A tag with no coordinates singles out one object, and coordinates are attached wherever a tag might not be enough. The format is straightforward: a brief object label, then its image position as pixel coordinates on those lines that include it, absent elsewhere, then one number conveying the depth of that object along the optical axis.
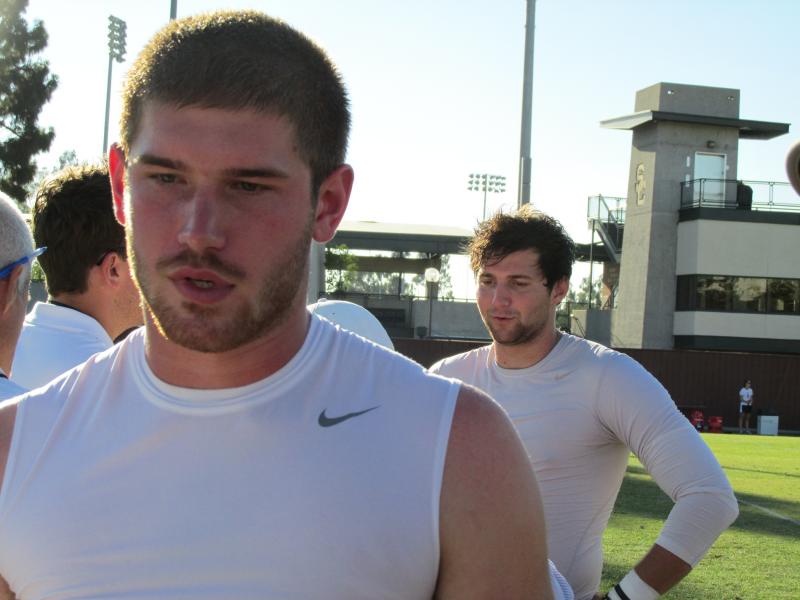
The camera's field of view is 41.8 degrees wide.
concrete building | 43.72
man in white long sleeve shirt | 3.95
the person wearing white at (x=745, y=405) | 34.84
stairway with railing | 49.84
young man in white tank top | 1.91
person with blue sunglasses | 3.05
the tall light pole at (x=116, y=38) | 40.06
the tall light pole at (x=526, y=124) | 17.42
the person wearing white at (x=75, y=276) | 4.05
